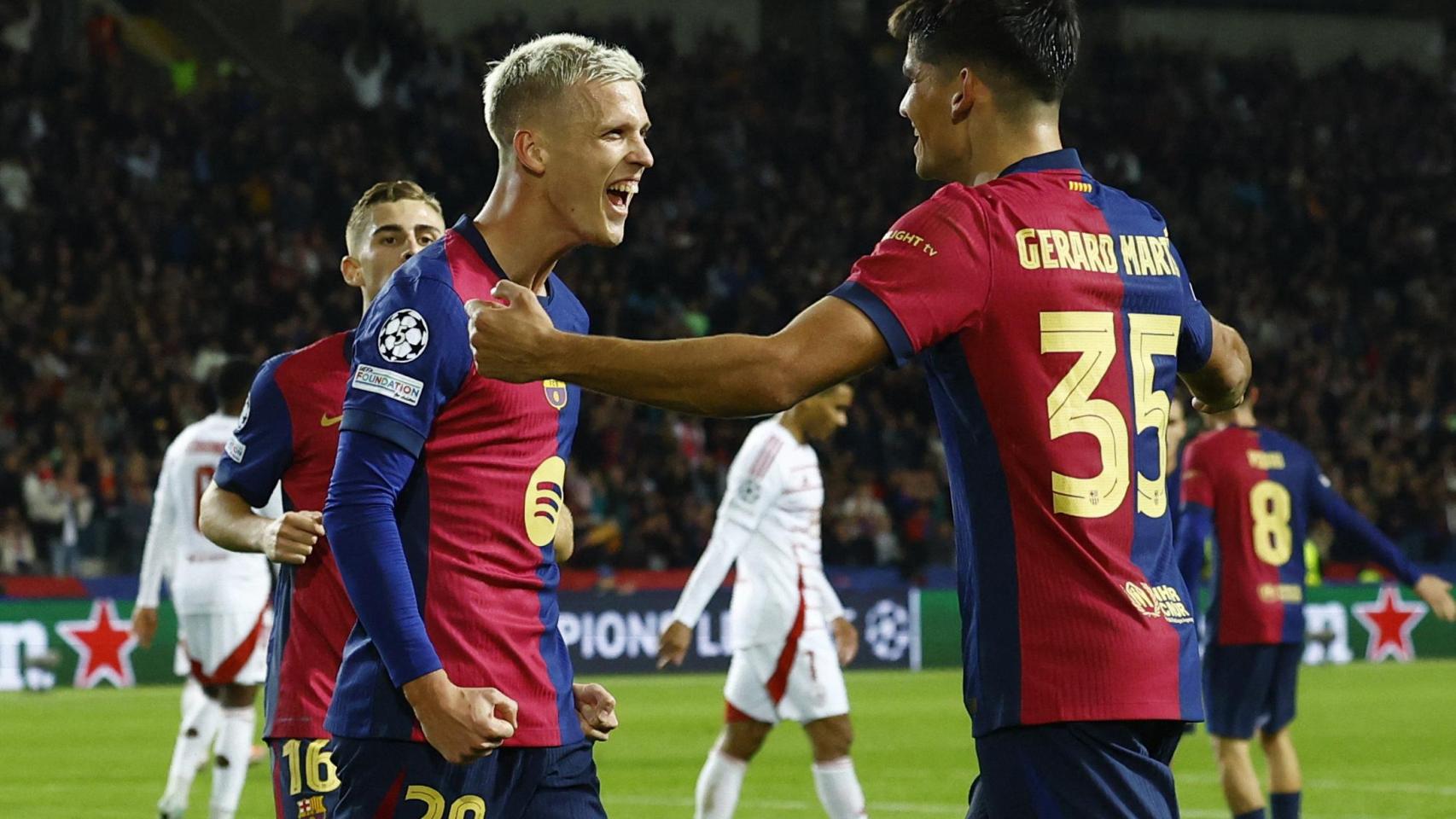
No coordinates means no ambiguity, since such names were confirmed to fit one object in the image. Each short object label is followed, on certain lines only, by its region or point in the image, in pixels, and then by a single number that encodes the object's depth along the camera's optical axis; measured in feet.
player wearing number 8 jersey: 67.82
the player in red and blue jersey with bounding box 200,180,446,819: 32.53
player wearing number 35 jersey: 23.13
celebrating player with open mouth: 24.45
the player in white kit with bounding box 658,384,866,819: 63.67
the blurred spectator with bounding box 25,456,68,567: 131.54
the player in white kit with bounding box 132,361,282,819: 69.97
